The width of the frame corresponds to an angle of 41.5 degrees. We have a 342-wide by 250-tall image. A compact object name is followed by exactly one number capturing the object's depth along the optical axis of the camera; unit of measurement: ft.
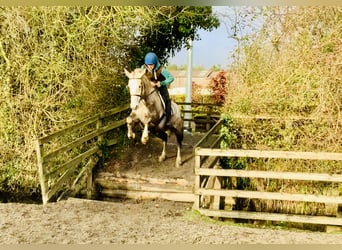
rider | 18.44
